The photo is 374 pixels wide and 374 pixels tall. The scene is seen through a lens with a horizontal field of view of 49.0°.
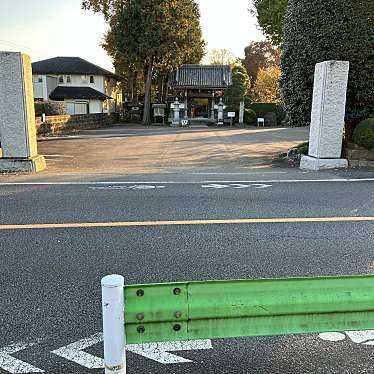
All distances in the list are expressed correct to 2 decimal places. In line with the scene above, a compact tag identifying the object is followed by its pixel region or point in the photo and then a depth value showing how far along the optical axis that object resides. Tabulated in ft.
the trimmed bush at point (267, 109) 127.85
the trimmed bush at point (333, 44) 33.78
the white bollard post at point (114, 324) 5.44
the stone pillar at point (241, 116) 123.46
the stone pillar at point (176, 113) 122.31
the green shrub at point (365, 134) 33.42
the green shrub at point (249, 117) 126.24
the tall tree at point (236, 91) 120.78
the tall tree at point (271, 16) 83.51
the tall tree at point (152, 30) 118.83
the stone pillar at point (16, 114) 31.35
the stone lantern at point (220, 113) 121.33
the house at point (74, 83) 138.92
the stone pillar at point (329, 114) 32.94
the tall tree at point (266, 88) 146.92
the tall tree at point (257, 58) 192.65
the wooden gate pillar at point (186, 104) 128.30
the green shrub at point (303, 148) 39.91
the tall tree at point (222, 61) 204.56
